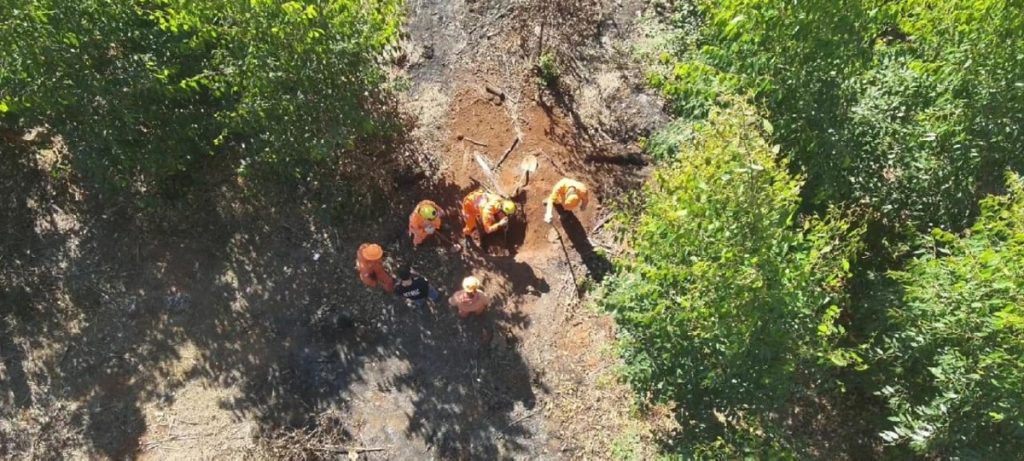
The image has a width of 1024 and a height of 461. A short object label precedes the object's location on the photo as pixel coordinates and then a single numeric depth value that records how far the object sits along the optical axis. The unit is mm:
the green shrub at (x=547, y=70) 11297
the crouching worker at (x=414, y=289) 9633
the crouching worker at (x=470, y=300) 9352
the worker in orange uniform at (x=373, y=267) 9094
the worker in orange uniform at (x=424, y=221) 9461
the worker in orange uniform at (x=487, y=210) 9859
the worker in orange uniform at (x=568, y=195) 9781
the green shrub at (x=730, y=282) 5816
